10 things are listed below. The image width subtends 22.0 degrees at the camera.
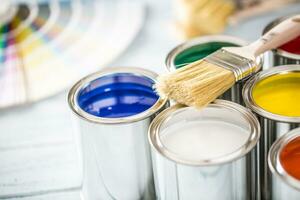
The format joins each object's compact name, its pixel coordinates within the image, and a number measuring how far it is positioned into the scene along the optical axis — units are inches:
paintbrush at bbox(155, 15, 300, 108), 28.5
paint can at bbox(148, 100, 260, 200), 26.7
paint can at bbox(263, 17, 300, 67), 31.4
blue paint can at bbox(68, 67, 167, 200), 28.8
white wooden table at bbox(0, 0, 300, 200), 34.1
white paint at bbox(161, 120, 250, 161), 27.8
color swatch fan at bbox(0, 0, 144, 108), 41.1
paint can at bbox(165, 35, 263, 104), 32.8
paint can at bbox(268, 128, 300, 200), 25.9
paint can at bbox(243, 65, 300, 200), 28.1
